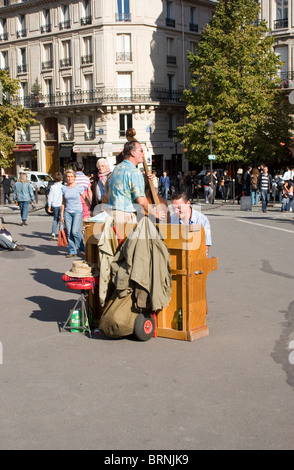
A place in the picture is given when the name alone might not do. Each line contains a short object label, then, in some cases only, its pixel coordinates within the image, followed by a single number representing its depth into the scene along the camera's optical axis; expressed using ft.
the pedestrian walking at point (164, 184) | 112.33
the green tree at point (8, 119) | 132.67
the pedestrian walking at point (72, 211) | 41.22
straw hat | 22.72
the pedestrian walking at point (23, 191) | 62.95
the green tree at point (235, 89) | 135.85
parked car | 156.76
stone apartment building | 172.55
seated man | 26.14
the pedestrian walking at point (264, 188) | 79.12
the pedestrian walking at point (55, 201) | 54.54
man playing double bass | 22.56
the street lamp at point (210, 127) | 104.22
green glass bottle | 21.79
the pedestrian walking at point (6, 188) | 115.96
